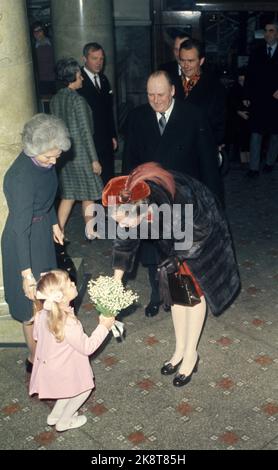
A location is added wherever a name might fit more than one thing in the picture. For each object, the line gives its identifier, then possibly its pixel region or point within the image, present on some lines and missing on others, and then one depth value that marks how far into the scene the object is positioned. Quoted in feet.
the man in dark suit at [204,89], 19.52
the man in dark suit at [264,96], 28.22
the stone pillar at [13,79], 14.84
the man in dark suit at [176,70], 20.49
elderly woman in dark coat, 12.85
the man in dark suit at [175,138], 15.49
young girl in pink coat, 12.14
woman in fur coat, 11.69
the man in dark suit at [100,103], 23.32
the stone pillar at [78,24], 29.40
